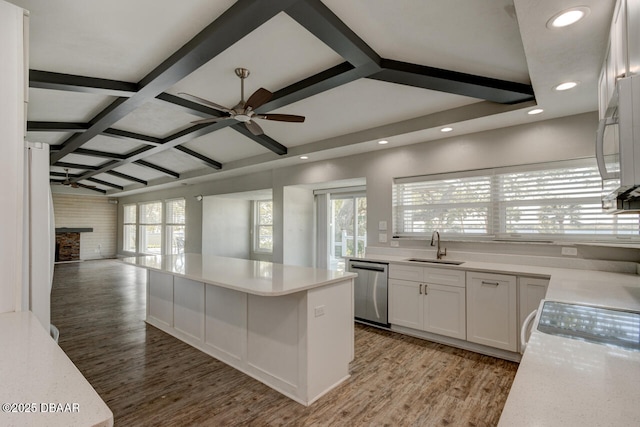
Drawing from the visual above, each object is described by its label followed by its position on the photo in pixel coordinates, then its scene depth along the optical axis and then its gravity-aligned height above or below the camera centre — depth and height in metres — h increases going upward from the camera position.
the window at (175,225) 9.02 -0.12
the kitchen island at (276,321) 2.35 -0.87
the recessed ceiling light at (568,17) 1.58 +1.05
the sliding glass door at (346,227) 5.75 -0.14
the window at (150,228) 10.09 -0.22
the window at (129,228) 11.32 -0.26
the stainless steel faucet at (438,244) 3.86 -0.32
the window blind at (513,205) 3.02 +0.15
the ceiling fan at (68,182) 8.50 +1.12
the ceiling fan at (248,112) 2.81 +1.05
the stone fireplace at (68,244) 10.42 -0.74
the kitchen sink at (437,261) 3.65 -0.51
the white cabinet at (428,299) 3.29 -0.89
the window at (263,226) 8.51 -0.16
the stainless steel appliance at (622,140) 0.95 +0.26
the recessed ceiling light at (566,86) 2.41 +1.04
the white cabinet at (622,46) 1.10 +0.72
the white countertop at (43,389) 0.54 -0.33
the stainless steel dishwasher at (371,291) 3.83 -0.90
